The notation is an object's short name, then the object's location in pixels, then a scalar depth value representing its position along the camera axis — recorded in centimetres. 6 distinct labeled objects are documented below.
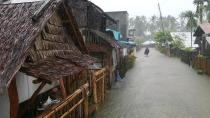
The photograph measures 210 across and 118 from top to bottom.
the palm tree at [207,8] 2647
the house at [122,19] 2392
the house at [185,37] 2526
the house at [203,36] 1475
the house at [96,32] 851
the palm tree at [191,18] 2586
